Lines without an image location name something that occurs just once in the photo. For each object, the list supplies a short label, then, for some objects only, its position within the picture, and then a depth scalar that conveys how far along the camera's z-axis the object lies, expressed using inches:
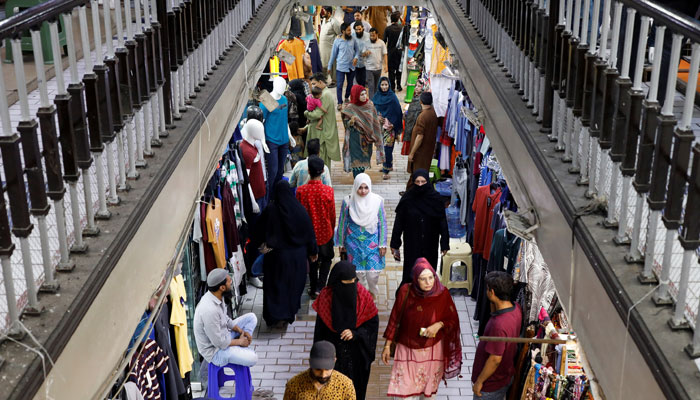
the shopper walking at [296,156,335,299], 318.3
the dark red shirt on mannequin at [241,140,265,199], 337.1
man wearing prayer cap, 238.7
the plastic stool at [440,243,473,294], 326.0
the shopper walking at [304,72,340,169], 423.5
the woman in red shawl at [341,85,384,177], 420.5
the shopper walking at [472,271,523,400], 227.0
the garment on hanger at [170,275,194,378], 227.6
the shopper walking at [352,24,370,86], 590.6
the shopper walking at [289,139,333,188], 335.3
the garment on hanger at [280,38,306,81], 565.9
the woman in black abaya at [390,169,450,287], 310.3
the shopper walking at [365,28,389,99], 589.9
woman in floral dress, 305.9
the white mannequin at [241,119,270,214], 335.6
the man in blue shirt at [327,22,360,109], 593.0
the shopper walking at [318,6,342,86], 652.7
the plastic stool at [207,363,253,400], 247.4
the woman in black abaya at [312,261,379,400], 246.2
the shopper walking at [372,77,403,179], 461.7
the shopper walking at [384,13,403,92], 635.5
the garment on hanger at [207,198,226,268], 265.0
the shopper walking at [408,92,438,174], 413.7
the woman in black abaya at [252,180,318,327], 296.8
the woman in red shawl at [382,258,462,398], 239.5
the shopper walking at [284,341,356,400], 208.7
